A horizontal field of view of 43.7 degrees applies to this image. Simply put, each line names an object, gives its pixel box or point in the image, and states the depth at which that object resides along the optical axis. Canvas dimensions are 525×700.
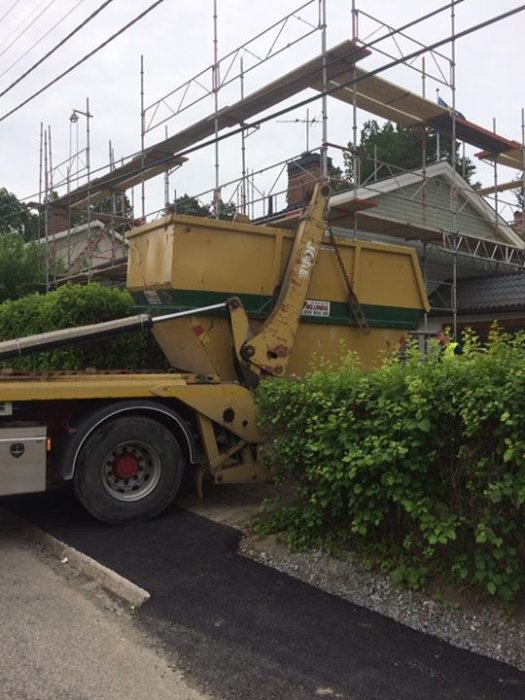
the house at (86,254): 17.91
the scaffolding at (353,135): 13.17
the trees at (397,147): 35.12
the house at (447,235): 14.55
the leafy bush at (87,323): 9.52
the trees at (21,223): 44.93
